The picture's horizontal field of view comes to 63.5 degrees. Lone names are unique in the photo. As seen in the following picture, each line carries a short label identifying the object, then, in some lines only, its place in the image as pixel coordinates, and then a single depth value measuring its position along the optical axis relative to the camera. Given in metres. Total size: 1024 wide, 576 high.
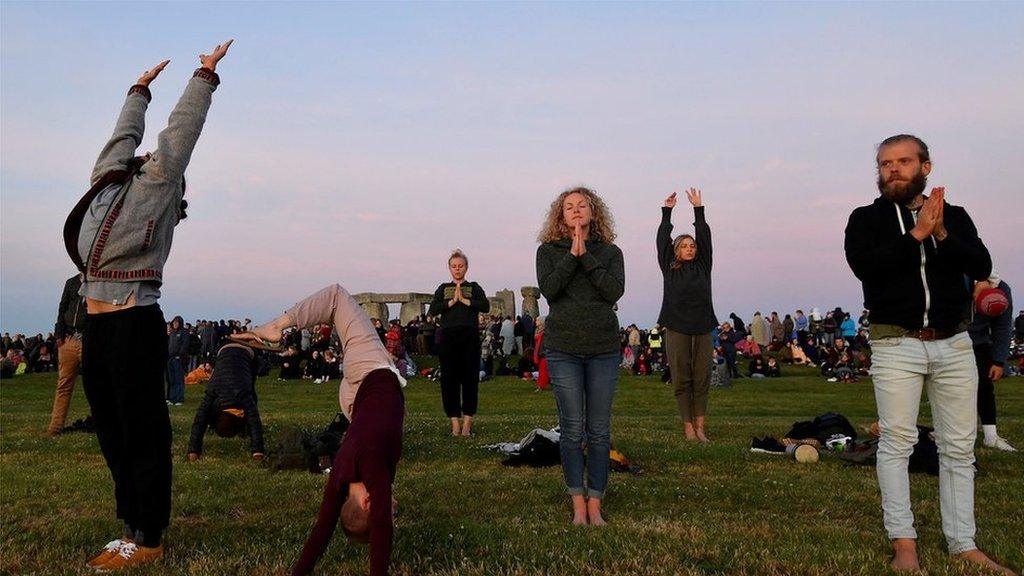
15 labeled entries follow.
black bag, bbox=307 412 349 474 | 8.97
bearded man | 4.88
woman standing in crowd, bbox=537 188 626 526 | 6.23
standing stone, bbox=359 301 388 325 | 51.08
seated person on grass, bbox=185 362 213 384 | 30.33
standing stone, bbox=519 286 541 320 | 51.93
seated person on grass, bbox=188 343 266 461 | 10.09
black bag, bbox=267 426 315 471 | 9.14
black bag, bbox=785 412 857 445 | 10.51
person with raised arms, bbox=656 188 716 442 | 10.73
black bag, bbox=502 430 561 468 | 9.20
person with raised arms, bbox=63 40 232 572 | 5.10
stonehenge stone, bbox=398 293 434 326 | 51.78
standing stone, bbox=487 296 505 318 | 50.25
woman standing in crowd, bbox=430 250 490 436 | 11.43
